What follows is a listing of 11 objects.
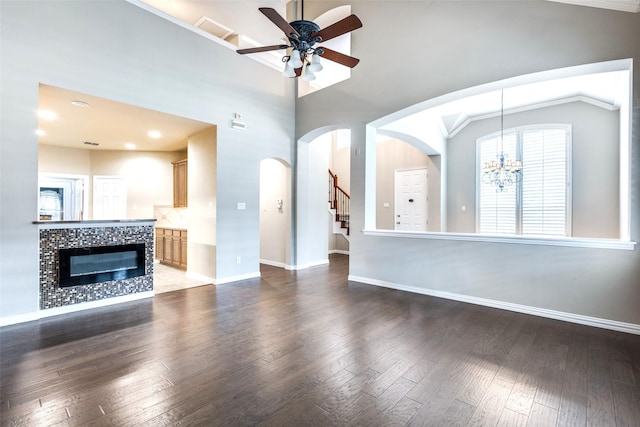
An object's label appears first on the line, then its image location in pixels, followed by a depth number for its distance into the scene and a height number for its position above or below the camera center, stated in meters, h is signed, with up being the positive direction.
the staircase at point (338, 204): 8.43 +0.29
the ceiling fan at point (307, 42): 2.85 +1.85
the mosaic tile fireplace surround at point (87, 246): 3.48 -0.47
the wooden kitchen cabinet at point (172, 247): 6.14 -0.74
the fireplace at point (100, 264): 3.62 -0.67
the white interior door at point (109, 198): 7.07 +0.38
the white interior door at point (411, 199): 7.98 +0.41
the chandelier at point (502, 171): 6.10 +0.96
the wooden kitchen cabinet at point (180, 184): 6.60 +0.69
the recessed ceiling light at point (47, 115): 4.30 +1.49
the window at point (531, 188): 6.21 +0.60
